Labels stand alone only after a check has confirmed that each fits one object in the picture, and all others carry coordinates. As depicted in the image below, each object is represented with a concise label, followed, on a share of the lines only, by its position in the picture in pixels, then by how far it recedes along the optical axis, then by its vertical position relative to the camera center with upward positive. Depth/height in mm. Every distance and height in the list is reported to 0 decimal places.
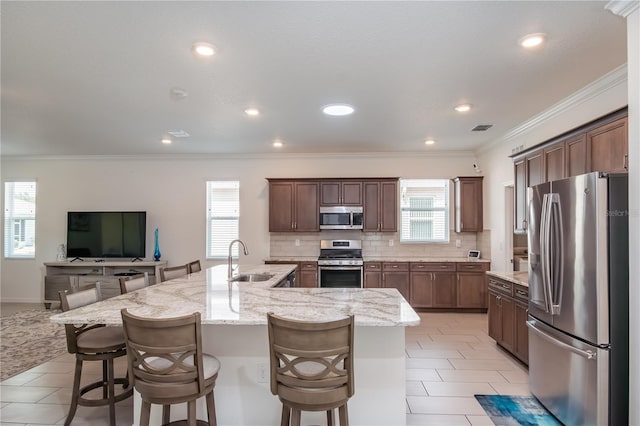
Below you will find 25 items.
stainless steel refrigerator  2266 -511
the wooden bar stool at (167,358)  1885 -762
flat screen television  6664 -269
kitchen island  2332 -892
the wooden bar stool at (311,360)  1812 -742
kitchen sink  4009 -637
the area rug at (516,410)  2719 -1519
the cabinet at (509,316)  3627 -1054
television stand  6262 -942
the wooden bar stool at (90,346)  2514 -881
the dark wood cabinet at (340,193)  6297 +484
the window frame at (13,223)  6996 -46
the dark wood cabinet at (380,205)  6289 +274
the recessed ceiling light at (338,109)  3906 +1244
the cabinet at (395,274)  6070 -905
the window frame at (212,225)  6750 -83
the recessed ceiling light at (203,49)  2541 +1248
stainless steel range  6062 -870
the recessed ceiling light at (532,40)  2428 +1249
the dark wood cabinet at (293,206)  6320 +257
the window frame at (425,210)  6586 +196
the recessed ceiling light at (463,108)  3906 +1255
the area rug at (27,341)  3895 -1542
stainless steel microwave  6266 +64
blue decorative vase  6580 -579
